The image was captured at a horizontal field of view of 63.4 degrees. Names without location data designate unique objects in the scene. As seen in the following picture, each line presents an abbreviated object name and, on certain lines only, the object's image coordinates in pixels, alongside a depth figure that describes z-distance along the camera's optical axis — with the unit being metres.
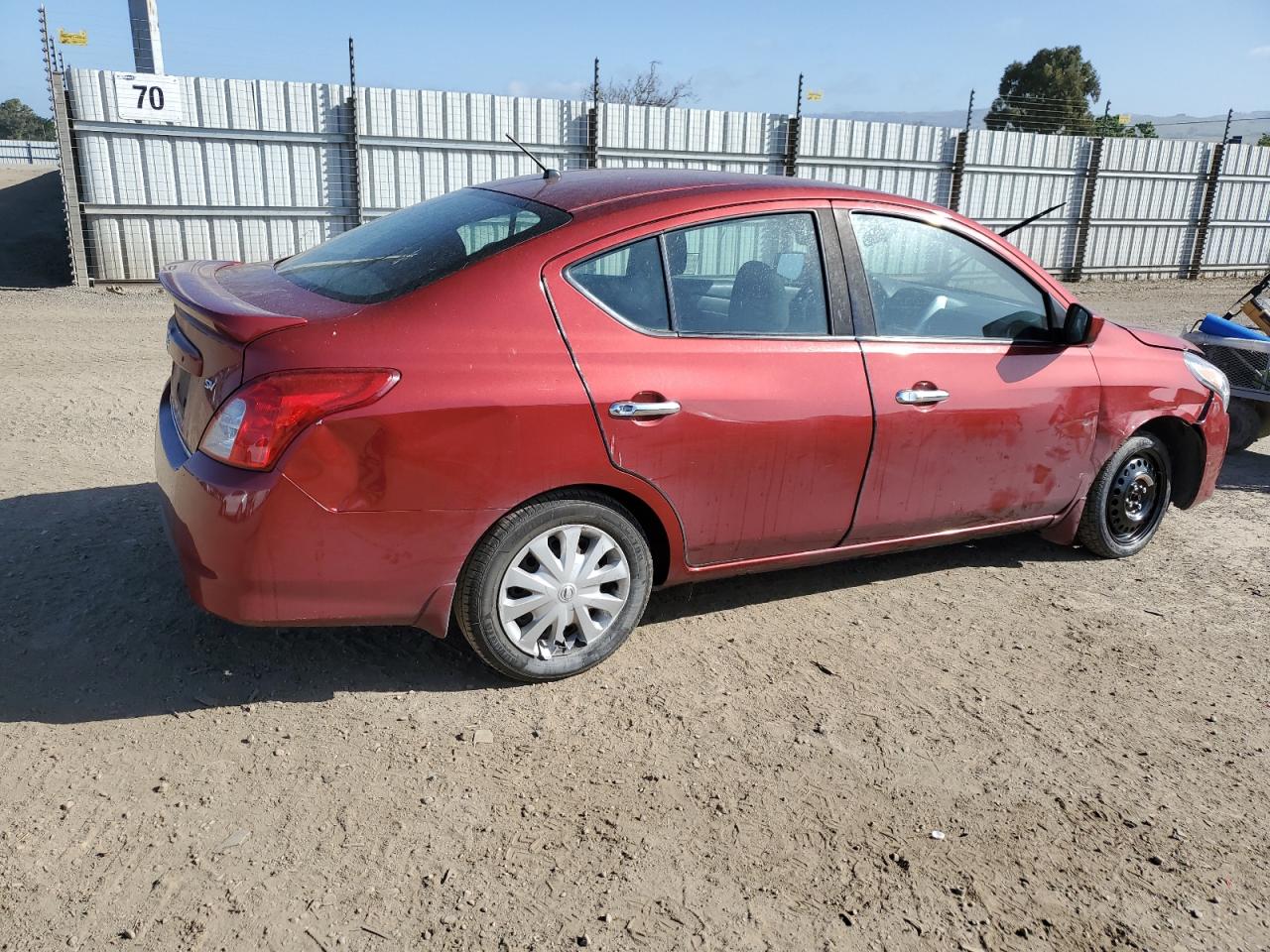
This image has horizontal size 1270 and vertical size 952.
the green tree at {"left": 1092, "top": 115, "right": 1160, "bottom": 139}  33.62
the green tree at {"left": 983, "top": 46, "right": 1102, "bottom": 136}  37.56
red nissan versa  3.03
